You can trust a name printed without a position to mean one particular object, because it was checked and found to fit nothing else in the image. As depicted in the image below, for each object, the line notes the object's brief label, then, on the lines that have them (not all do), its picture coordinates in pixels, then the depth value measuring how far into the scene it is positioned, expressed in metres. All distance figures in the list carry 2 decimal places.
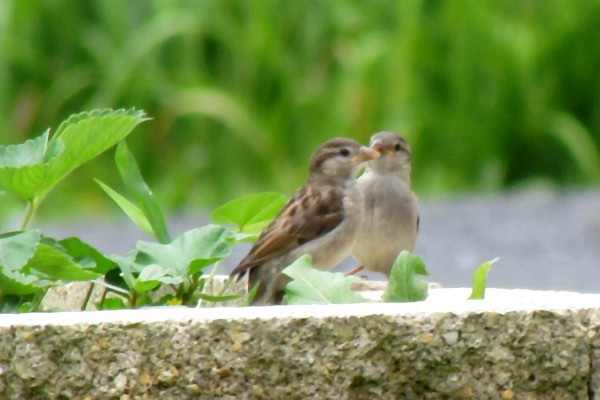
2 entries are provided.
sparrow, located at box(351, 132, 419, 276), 8.70
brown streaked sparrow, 6.99
